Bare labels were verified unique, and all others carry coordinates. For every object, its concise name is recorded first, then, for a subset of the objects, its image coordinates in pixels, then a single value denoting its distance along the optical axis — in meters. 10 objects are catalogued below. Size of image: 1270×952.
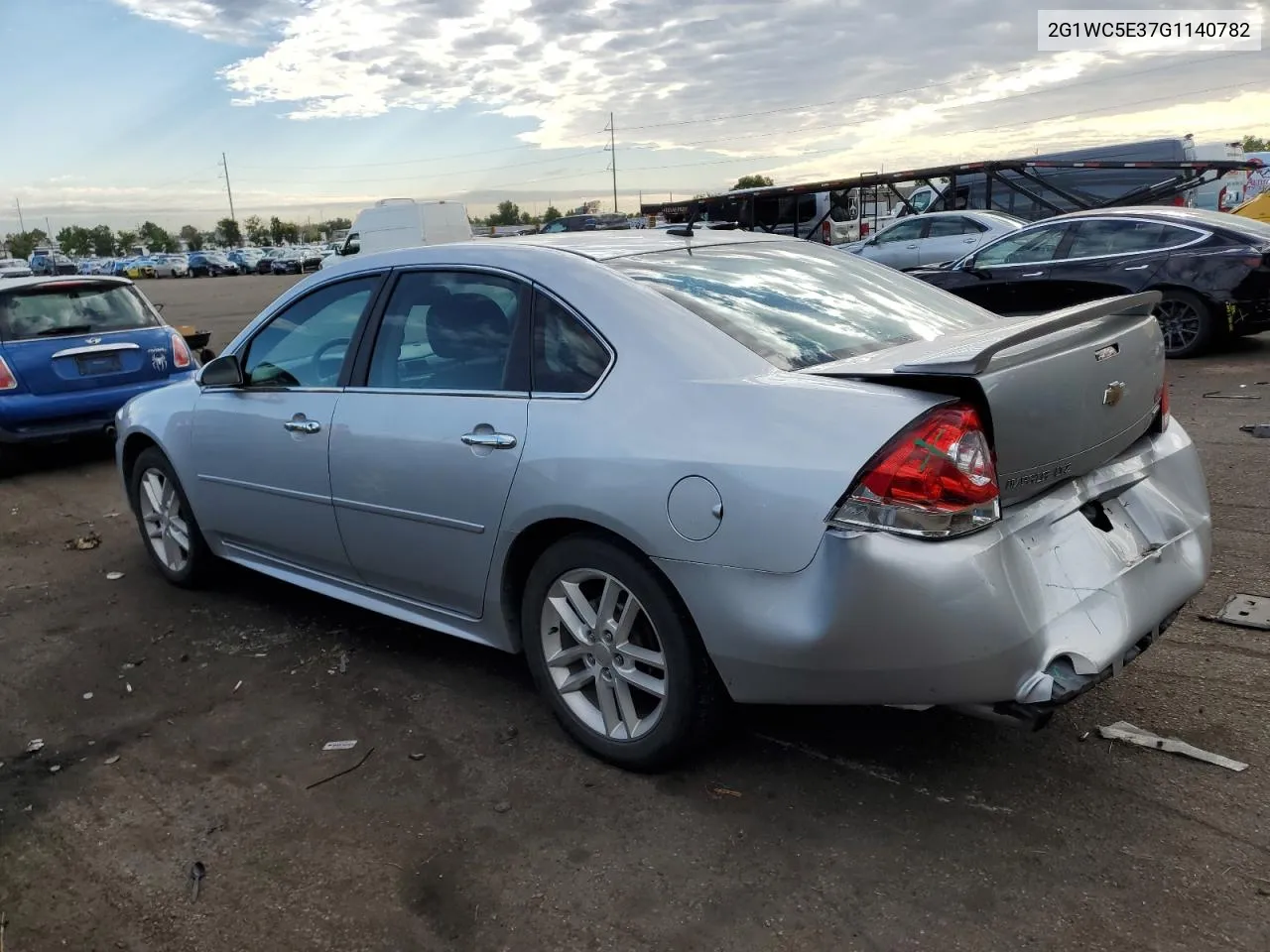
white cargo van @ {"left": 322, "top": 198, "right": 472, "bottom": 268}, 23.03
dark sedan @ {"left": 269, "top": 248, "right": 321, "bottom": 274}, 61.22
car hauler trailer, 16.47
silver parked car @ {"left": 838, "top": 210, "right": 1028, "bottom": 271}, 15.21
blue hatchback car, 8.06
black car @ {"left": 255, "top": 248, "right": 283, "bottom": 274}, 63.88
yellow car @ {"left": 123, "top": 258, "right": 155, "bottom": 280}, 70.88
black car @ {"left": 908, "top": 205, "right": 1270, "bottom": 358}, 9.16
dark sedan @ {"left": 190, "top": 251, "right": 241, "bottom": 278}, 66.69
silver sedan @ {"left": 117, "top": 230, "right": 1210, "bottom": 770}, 2.49
